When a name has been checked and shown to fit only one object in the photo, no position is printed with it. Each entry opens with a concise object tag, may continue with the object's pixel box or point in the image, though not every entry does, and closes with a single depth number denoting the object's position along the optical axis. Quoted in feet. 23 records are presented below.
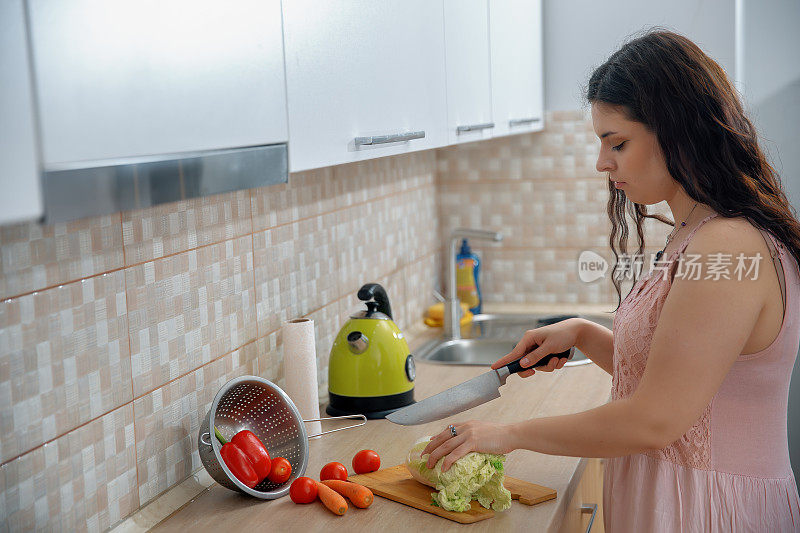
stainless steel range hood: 2.64
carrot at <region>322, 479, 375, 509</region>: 4.80
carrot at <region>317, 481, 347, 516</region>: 4.72
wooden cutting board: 4.66
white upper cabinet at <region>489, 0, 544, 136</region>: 7.89
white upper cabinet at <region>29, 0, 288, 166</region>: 2.67
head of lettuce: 4.57
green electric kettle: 6.30
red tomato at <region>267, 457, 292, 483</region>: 5.01
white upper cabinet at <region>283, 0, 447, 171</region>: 4.22
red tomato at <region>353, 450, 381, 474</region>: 5.29
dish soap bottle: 9.94
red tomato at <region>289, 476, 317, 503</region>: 4.86
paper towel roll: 5.99
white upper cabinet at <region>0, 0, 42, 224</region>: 2.45
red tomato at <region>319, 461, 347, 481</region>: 5.12
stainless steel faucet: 9.15
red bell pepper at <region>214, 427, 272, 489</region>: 4.84
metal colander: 5.14
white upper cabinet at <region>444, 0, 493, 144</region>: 6.58
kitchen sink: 8.86
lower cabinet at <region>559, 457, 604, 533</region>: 5.54
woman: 4.13
